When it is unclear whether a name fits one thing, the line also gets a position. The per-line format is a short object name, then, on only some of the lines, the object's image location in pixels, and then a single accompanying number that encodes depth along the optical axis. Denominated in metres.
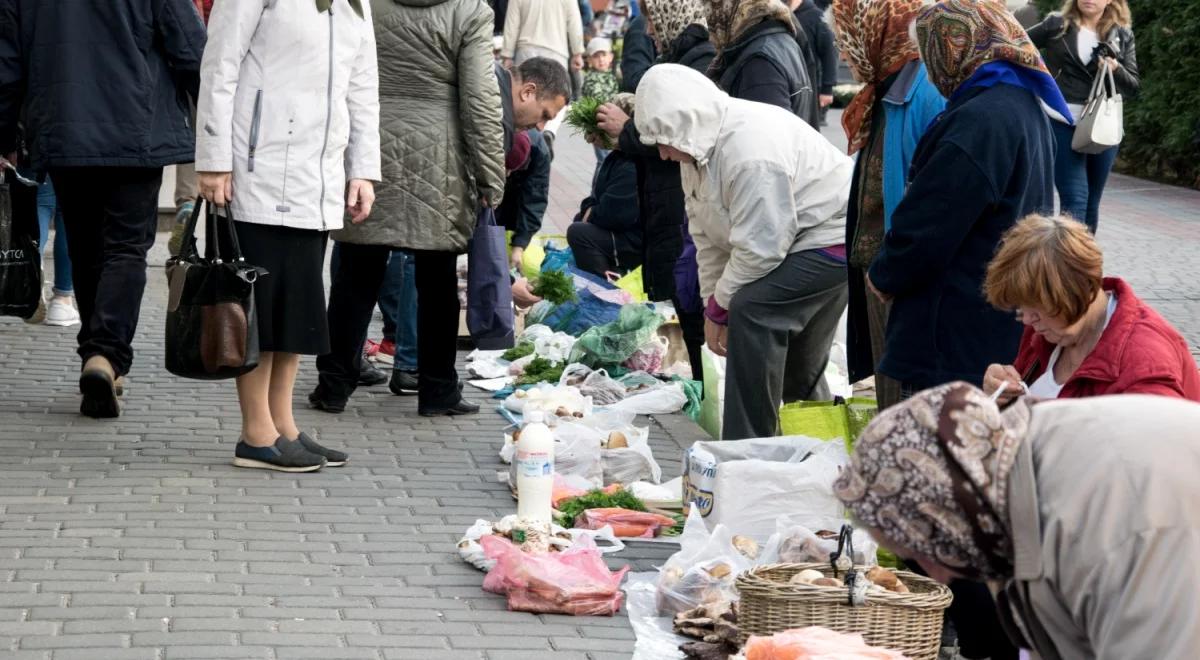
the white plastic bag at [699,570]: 10.11
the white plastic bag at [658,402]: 15.73
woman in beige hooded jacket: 12.56
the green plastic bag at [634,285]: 18.92
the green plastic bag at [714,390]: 14.84
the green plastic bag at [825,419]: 11.77
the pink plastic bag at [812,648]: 8.21
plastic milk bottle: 11.68
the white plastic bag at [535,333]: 18.16
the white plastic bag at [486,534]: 10.95
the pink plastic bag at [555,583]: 10.14
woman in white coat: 12.05
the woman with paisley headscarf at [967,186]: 9.90
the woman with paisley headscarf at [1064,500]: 4.74
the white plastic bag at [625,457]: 13.27
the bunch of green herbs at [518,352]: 17.70
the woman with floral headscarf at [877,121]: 11.21
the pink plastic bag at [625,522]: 11.77
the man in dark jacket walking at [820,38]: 28.27
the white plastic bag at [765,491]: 11.03
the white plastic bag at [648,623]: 9.58
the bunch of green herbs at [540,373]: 16.80
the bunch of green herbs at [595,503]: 12.08
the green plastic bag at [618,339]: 16.97
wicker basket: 9.03
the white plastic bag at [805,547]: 9.97
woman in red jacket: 8.05
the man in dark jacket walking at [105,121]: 13.83
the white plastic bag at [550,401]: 14.87
